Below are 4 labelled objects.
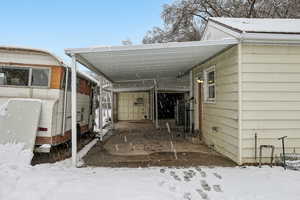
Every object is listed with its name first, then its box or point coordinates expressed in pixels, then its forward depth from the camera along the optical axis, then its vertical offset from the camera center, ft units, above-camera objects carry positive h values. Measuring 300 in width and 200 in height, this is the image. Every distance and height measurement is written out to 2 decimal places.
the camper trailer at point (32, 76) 12.30 +2.01
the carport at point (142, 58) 10.58 +3.52
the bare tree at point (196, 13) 41.08 +23.97
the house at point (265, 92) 10.90 +0.63
